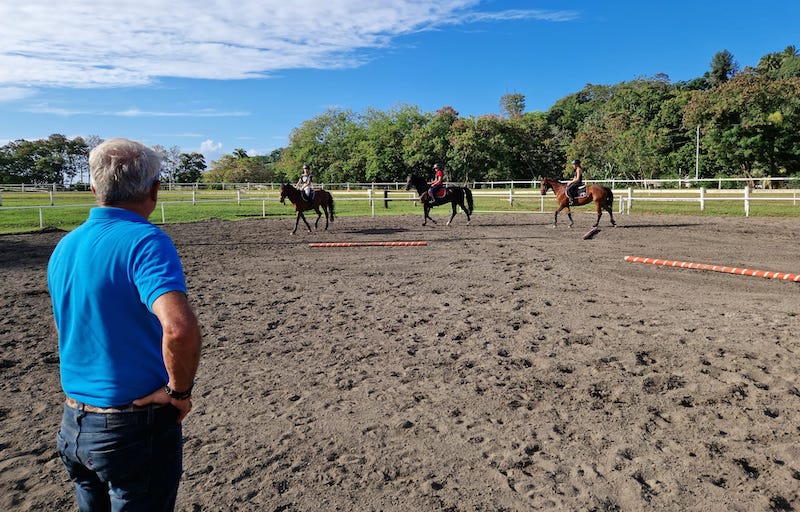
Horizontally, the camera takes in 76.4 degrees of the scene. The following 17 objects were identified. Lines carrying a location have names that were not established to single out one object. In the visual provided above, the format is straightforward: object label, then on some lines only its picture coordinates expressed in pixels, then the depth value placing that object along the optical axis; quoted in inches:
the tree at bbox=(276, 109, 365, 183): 2620.6
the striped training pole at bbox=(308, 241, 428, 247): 514.9
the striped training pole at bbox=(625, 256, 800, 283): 337.8
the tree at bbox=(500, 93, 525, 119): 3582.7
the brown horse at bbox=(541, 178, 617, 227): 695.7
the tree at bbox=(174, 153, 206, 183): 3678.2
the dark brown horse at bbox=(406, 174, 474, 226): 780.6
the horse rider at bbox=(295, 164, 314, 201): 713.6
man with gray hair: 69.5
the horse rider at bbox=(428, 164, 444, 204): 758.5
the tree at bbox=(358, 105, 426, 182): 2401.6
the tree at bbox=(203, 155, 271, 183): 3410.4
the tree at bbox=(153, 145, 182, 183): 3620.3
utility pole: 1860.7
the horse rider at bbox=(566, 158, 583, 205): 679.3
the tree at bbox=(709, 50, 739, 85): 3358.5
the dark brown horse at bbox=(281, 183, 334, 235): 693.9
